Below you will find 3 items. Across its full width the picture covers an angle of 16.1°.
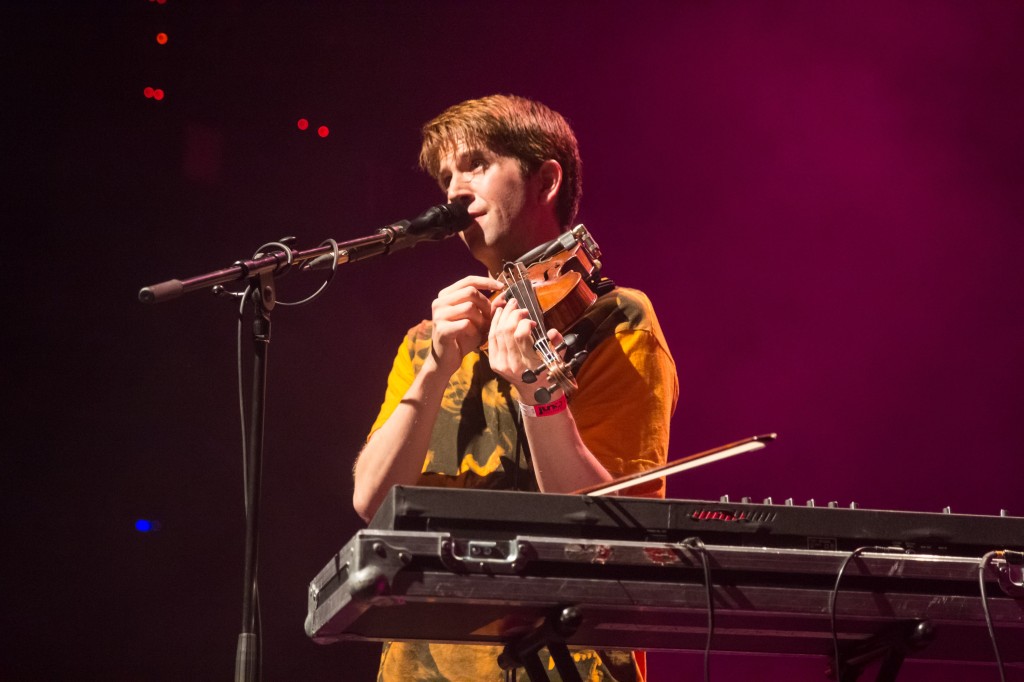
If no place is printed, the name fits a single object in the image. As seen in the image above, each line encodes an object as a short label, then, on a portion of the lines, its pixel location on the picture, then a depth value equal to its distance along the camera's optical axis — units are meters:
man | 5.57
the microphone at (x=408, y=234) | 5.60
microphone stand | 5.37
